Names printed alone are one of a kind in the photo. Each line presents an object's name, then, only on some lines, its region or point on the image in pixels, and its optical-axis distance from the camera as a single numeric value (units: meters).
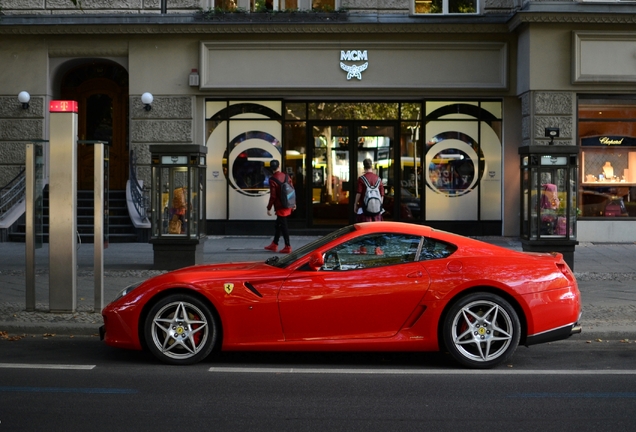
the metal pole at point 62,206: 10.06
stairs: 18.98
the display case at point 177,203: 13.57
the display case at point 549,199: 12.75
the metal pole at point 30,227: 10.25
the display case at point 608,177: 19.42
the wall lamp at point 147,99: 19.76
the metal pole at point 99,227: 10.23
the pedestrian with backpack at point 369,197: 15.13
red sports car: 7.48
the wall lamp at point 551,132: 18.78
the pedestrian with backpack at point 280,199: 16.61
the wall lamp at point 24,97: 19.94
